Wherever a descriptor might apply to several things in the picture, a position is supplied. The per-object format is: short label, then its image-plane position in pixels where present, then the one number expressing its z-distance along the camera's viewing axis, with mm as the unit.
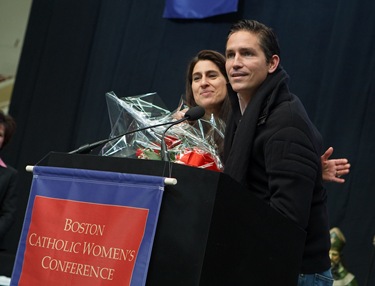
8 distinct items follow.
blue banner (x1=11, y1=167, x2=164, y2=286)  3478
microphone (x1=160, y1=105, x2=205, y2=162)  3848
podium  3378
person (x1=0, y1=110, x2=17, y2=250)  6185
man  3720
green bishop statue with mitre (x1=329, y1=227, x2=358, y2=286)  6003
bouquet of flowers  3908
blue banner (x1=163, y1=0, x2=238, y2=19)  7780
